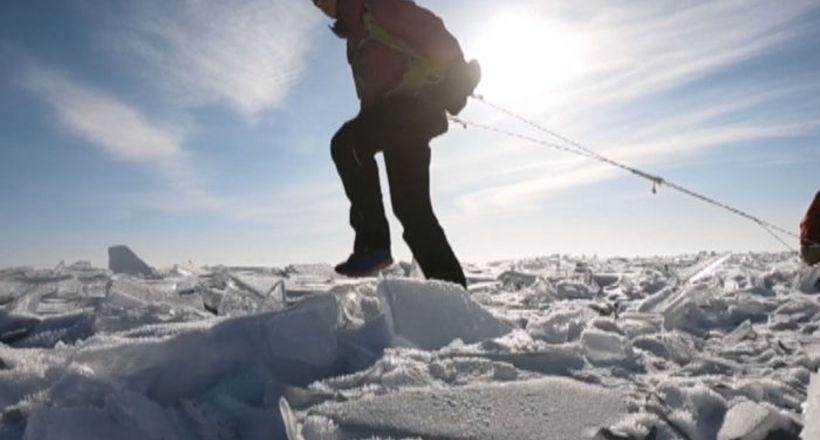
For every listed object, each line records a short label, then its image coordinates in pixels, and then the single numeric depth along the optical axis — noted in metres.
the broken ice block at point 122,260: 5.77
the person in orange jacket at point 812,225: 7.23
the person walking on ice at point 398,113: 3.74
